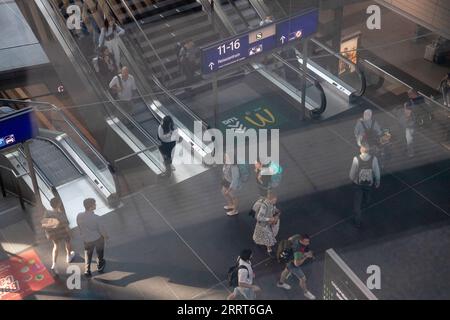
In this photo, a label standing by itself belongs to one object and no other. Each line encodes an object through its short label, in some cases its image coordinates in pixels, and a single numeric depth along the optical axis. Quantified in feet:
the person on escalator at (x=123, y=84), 46.73
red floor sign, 35.54
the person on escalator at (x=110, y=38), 49.85
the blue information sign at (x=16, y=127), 34.88
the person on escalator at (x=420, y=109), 43.78
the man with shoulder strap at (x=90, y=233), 33.86
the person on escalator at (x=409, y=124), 43.57
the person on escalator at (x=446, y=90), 47.65
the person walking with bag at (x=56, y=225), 34.45
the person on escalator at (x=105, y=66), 49.11
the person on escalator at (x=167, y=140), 41.75
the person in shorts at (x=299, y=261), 33.09
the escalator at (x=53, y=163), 43.86
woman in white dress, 35.24
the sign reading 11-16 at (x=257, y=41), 42.04
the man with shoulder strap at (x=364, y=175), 36.52
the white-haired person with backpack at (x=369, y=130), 40.96
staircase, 53.52
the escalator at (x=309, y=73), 49.76
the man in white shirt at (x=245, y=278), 31.81
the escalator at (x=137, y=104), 45.93
